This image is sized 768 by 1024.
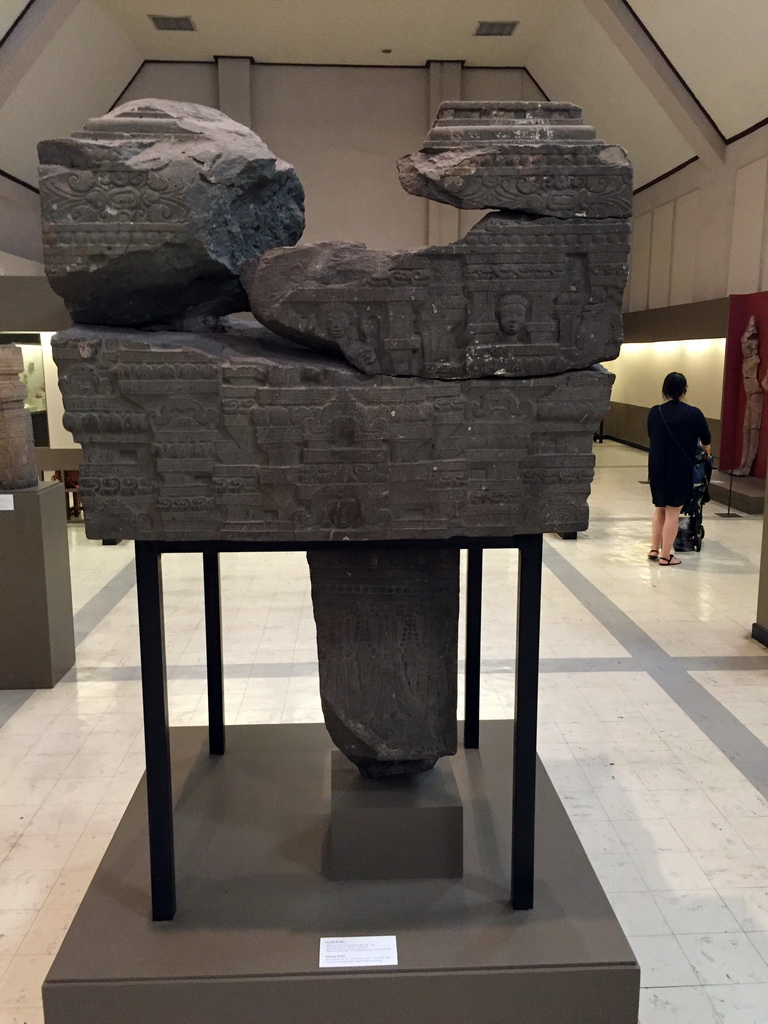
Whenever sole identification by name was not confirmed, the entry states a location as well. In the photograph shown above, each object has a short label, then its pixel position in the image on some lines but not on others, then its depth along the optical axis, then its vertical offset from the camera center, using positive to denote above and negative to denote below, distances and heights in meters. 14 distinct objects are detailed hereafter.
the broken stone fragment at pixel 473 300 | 2.16 +0.19
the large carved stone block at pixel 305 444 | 2.18 -0.18
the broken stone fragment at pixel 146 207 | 2.12 +0.42
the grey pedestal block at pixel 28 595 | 4.56 -1.20
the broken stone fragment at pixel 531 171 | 2.12 +0.51
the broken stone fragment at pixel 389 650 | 2.66 -0.89
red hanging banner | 9.84 -0.08
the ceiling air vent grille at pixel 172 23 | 10.19 +4.28
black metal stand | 2.33 -0.95
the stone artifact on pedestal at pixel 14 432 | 4.66 -0.33
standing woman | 6.68 -0.55
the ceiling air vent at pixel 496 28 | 10.38 +4.29
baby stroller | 7.39 -1.29
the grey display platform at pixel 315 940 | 2.26 -1.60
